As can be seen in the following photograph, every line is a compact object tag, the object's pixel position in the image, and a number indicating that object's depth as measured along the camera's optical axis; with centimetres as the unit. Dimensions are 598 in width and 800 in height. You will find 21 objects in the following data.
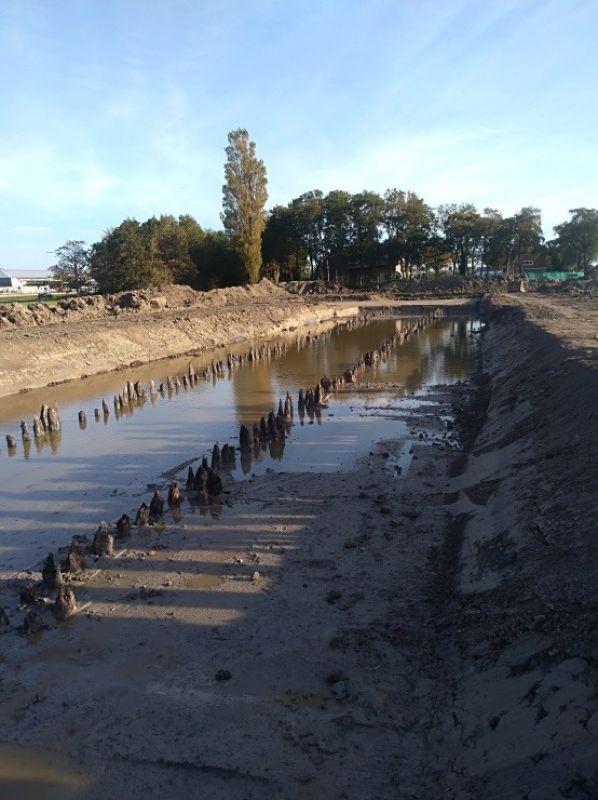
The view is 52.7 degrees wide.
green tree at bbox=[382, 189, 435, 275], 6850
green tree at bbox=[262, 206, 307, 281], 6750
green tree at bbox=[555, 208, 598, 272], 6431
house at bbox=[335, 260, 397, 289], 7350
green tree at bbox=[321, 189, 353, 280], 6762
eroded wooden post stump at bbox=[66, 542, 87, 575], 765
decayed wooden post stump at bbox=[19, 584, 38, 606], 698
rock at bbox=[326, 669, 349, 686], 543
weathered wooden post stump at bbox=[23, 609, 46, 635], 646
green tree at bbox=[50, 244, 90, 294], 5628
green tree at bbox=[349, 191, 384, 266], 6794
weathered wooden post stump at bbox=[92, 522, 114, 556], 819
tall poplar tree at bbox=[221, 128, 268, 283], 5869
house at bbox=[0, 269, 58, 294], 10245
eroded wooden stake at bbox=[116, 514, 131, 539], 875
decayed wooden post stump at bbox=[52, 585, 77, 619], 673
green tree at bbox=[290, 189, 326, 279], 6675
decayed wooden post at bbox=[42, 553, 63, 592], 727
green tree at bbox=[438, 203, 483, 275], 6800
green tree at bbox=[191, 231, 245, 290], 6244
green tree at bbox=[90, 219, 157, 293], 4850
